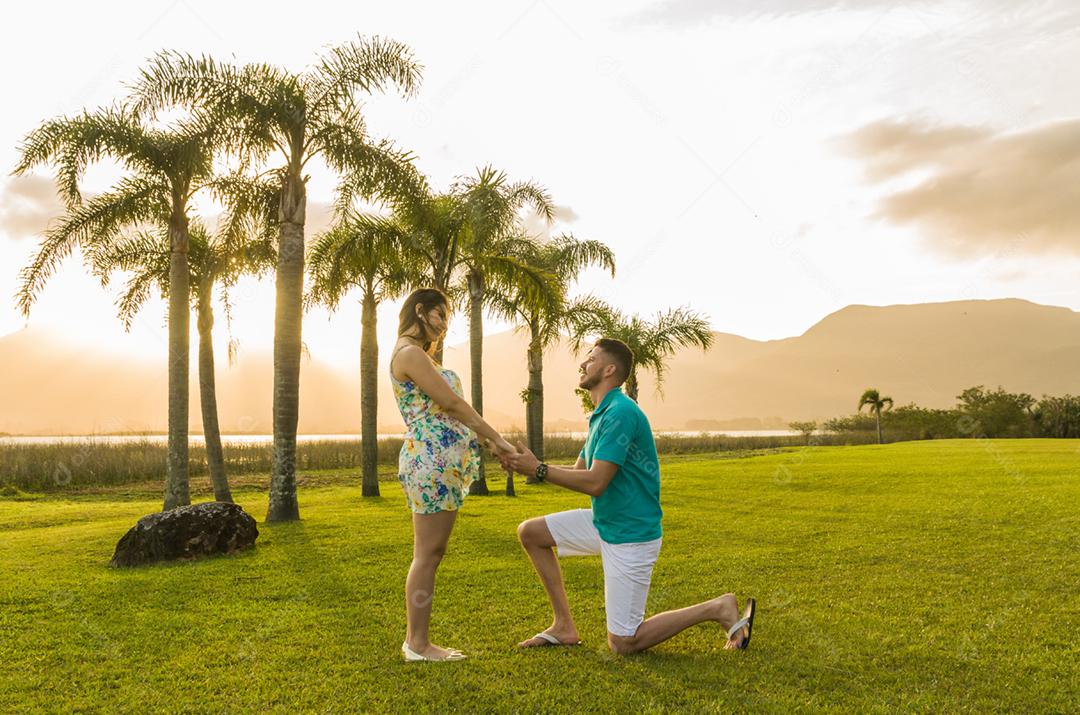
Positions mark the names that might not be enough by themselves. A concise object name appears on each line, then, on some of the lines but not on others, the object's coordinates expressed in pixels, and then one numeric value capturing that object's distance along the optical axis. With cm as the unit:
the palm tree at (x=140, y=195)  1451
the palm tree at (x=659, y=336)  2659
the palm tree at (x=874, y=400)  5044
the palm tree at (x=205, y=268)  1795
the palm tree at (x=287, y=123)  1382
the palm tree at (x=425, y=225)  1625
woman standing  470
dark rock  913
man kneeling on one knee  468
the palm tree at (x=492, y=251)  1745
